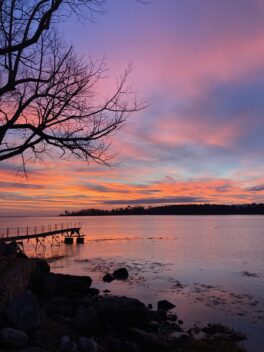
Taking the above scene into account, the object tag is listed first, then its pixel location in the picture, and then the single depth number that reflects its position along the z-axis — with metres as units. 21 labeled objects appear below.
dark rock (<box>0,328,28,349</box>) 8.99
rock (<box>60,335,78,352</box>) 9.73
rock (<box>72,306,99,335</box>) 11.91
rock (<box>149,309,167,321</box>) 16.42
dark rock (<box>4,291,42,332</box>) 10.20
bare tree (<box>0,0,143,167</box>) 12.43
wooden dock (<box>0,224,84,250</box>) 42.77
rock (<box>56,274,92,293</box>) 20.52
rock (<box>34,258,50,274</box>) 23.17
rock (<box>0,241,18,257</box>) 21.32
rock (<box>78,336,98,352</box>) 9.98
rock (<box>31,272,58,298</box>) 17.38
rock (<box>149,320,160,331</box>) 14.26
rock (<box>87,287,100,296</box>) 21.17
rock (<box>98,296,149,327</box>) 13.11
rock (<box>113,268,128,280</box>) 29.46
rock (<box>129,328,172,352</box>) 11.73
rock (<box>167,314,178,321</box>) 16.90
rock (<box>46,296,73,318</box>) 13.82
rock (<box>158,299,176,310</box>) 19.39
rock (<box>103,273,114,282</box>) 28.26
